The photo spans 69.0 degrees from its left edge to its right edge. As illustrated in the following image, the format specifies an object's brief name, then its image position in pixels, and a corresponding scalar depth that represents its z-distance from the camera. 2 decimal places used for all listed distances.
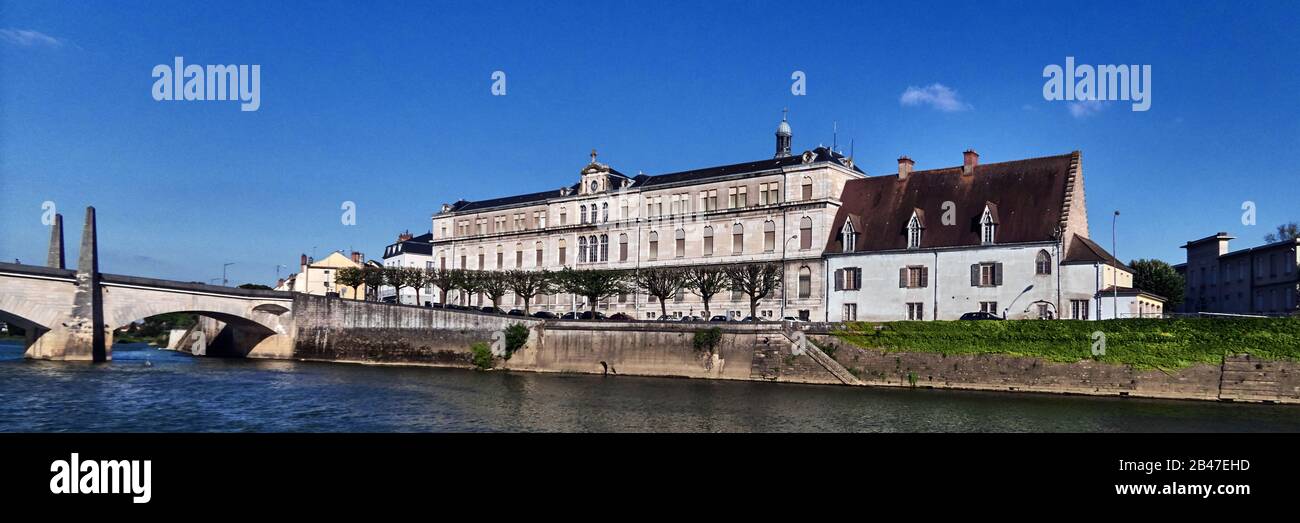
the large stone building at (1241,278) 56.84
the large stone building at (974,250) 49.62
